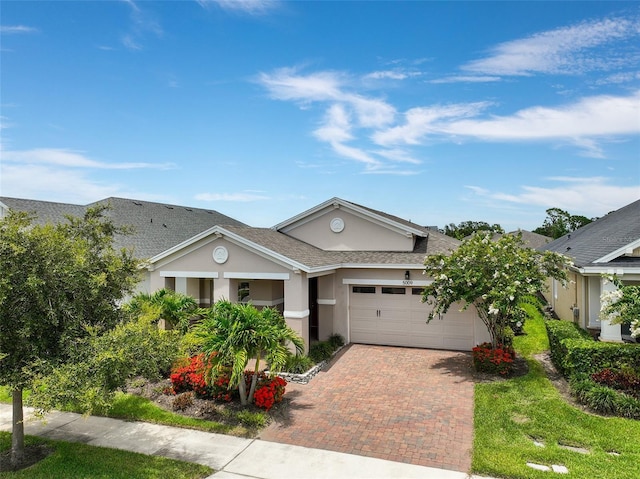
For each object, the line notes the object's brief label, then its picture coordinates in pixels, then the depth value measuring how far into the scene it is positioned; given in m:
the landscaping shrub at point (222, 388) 9.51
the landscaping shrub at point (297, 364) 11.91
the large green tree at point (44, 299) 5.91
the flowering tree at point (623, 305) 9.41
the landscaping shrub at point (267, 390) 9.12
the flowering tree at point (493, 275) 11.16
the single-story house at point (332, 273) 13.47
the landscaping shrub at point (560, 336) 10.94
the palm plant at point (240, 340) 8.70
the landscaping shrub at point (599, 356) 9.45
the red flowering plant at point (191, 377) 9.70
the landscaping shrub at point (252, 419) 8.56
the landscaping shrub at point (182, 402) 9.34
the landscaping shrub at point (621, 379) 9.18
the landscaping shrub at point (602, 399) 8.64
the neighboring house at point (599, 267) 12.46
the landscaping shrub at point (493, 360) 11.35
